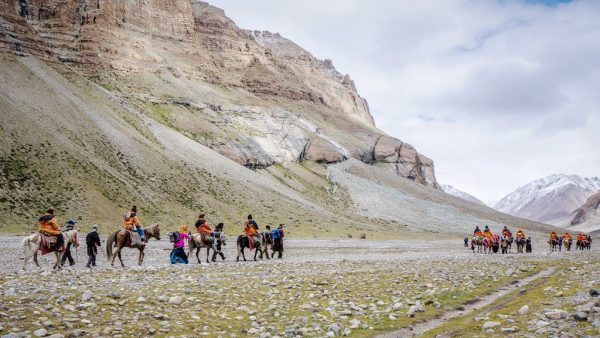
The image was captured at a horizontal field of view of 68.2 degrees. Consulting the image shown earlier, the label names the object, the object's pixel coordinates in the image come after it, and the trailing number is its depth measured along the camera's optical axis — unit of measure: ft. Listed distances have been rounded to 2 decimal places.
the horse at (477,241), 181.68
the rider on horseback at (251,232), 116.26
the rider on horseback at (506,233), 177.27
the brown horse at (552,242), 195.08
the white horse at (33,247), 81.18
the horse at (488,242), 178.50
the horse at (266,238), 125.57
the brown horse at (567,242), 210.38
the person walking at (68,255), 87.61
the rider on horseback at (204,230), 107.65
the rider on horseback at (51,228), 83.82
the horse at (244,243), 113.85
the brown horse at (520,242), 176.45
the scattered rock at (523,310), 41.60
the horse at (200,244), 106.93
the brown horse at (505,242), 177.46
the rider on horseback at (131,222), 93.63
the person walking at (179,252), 98.37
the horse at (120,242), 90.76
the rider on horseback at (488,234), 177.99
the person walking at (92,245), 88.66
